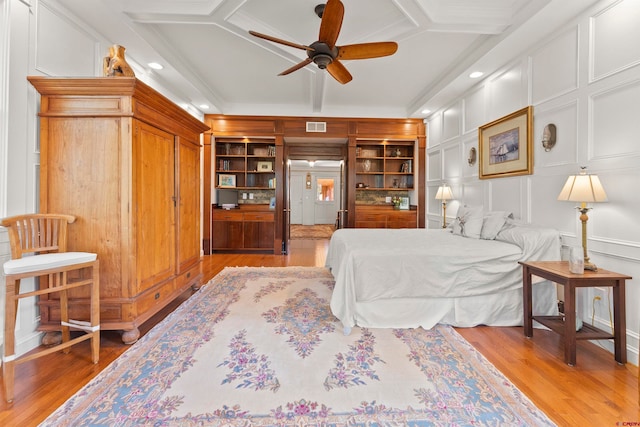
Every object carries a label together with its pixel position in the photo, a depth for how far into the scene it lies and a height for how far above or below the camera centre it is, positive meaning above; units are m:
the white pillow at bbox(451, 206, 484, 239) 3.15 -0.15
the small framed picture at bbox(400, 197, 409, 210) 6.15 +0.13
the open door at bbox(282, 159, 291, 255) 5.83 -0.07
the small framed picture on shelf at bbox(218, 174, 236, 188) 5.92 +0.58
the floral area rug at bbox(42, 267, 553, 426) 1.43 -1.03
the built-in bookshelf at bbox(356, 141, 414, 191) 6.14 +0.99
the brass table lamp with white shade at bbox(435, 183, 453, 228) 4.51 +0.22
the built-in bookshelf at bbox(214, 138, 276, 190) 5.93 +0.97
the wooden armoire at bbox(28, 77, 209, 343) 2.09 +0.23
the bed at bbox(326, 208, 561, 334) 2.39 -0.64
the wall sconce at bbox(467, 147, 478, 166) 4.02 +0.76
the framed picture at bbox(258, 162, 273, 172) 6.21 +0.93
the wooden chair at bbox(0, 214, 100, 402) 1.57 -0.38
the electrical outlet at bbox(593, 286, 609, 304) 2.21 -0.66
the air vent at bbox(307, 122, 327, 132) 5.70 +1.65
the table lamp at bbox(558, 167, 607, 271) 2.06 +0.12
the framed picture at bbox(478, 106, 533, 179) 2.99 +0.75
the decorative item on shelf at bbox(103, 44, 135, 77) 2.24 +1.14
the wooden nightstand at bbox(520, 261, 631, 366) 1.91 -0.66
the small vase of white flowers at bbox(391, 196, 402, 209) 6.18 +0.18
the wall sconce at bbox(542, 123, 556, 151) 2.70 +0.70
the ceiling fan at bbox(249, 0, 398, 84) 2.14 +1.40
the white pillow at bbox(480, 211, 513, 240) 2.96 -0.15
